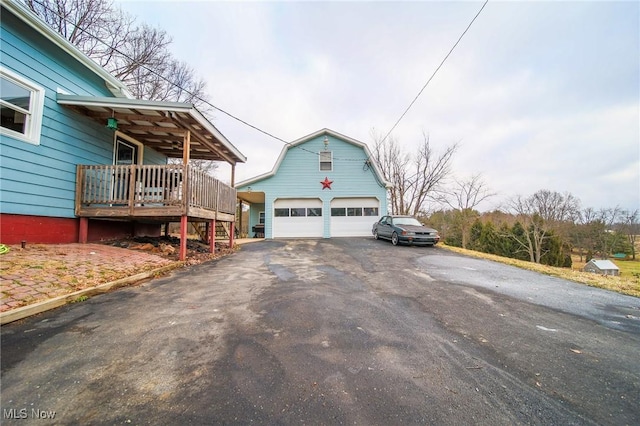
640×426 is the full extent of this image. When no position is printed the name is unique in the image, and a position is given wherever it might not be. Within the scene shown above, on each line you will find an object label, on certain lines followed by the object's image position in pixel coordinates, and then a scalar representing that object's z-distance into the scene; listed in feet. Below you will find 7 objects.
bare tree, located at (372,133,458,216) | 77.66
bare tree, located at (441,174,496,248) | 80.89
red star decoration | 50.01
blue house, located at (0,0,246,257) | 16.44
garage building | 49.52
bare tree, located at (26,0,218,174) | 36.42
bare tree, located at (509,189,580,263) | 69.72
